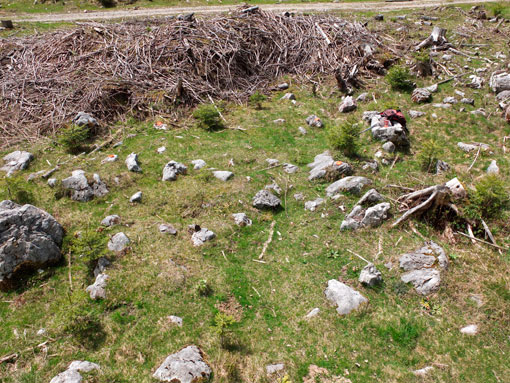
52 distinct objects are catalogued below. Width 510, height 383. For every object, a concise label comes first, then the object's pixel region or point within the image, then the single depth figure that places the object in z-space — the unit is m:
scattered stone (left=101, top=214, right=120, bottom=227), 9.95
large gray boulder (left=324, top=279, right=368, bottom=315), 7.64
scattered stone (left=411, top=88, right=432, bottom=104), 15.98
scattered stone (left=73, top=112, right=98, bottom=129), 14.32
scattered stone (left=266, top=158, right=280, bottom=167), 12.90
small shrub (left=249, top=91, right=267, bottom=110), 17.25
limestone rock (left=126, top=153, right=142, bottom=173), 12.32
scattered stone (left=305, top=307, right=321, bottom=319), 7.59
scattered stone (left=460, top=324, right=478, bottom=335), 7.03
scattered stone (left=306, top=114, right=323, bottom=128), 15.49
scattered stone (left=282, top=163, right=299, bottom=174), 12.54
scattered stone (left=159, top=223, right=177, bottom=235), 9.69
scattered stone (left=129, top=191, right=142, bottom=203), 10.98
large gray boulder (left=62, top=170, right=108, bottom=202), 10.97
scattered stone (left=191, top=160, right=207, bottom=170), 12.55
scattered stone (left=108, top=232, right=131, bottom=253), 9.05
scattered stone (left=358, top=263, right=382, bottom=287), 8.05
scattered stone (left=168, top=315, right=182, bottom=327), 7.36
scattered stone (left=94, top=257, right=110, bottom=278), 8.46
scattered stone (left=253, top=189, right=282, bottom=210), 10.66
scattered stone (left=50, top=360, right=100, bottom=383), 6.07
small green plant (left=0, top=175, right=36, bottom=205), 10.70
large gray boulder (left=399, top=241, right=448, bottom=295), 7.94
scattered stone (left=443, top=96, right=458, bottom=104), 15.49
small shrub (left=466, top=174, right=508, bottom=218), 9.33
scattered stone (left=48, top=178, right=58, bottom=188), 11.53
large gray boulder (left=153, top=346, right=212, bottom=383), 6.19
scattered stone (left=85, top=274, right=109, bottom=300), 7.79
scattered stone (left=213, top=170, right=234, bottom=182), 11.89
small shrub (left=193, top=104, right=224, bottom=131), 15.12
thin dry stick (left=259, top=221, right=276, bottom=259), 9.31
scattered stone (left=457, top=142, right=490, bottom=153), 12.67
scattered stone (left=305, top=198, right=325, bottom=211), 10.75
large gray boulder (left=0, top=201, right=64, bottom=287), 7.91
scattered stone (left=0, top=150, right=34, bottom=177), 12.59
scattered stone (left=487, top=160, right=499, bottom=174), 11.51
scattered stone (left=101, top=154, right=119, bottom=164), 12.81
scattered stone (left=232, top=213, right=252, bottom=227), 10.05
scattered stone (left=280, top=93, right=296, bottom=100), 17.85
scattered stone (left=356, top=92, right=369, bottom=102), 17.08
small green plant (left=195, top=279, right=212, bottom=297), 8.01
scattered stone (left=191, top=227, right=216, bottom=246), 9.39
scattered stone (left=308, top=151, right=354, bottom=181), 11.79
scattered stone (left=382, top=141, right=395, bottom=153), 12.87
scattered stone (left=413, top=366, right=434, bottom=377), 6.34
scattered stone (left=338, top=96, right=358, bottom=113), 16.48
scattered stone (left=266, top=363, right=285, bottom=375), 6.46
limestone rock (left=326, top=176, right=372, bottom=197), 10.86
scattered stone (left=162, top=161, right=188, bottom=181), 11.97
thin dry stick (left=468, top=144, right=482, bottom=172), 11.90
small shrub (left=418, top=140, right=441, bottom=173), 11.39
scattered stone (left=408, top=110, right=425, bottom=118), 15.14
